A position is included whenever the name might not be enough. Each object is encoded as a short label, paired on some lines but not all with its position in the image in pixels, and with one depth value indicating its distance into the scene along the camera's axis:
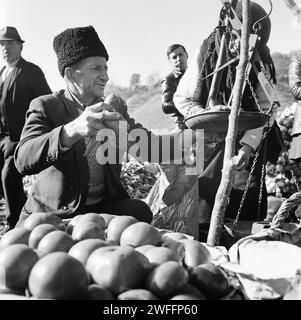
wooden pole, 1.94
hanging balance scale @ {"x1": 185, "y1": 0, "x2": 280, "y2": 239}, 2.13
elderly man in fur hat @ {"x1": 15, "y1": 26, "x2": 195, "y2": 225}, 2.19
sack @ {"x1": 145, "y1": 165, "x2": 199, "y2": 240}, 2.87
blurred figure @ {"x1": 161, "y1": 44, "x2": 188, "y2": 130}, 4.32
